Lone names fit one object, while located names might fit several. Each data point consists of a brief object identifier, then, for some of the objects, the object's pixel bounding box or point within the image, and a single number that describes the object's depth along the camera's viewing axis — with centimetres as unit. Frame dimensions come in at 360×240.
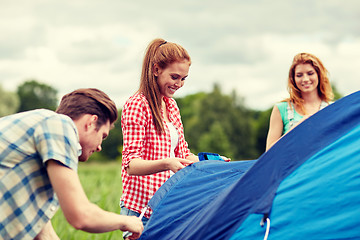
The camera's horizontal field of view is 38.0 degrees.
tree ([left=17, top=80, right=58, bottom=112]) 5112
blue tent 204
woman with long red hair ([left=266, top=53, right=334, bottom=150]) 411
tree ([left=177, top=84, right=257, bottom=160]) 4384
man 185
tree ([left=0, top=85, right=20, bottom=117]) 4267
